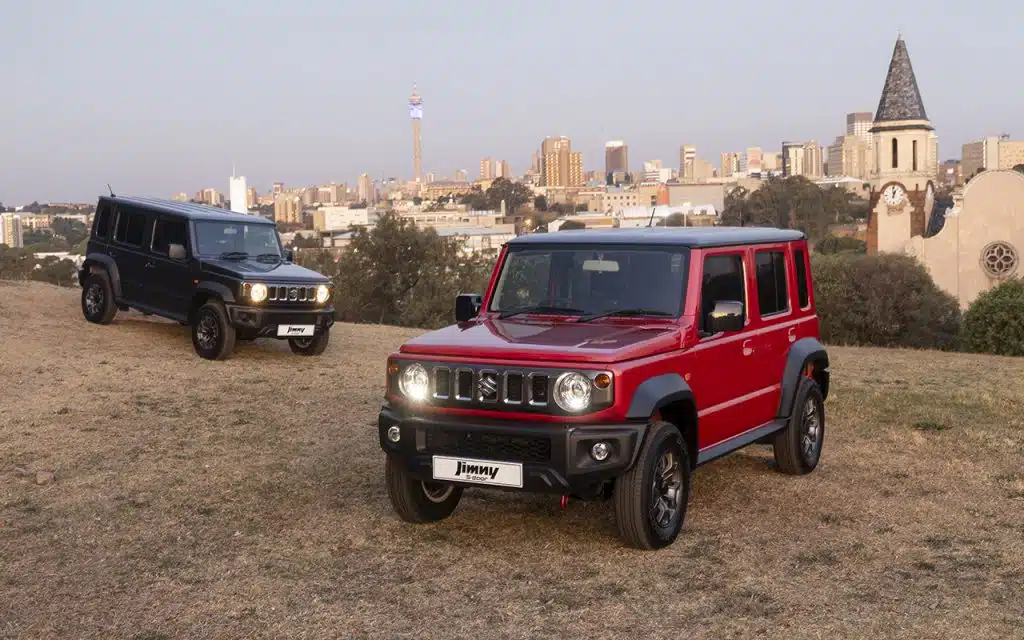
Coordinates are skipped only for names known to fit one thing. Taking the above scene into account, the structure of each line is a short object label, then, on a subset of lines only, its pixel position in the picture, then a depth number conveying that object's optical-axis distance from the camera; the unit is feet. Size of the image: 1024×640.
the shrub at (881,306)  152.66
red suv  20.83
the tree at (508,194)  604.49
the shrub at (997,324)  87.61
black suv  47.37
